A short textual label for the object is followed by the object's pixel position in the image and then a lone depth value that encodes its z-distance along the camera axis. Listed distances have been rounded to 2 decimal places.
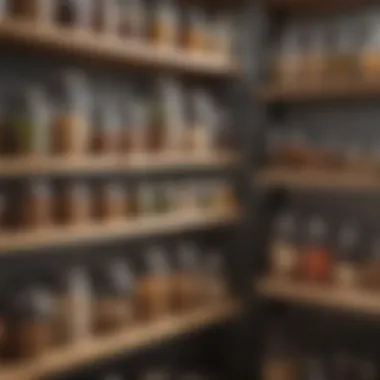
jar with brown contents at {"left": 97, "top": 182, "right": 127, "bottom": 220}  1.96
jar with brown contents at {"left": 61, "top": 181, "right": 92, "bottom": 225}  1.84
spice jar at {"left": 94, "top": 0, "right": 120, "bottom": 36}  1.90
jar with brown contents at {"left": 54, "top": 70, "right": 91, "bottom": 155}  1.80
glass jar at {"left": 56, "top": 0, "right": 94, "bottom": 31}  1.79
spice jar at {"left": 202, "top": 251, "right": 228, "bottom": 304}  2.36
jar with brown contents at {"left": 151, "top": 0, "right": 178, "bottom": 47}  2.11
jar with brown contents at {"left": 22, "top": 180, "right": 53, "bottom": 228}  1.73
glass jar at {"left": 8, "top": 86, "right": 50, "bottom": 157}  1.69
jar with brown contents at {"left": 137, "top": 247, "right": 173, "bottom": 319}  2.08
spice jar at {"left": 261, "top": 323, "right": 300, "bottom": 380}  2.32
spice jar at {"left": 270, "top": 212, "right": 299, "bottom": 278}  2.31
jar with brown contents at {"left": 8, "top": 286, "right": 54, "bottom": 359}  1.68
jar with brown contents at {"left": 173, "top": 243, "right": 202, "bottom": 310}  2.21
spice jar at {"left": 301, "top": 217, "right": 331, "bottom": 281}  2.23
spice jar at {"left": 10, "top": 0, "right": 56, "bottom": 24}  1.68
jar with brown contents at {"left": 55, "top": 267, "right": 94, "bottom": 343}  1.79
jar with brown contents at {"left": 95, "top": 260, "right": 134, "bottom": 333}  1.93
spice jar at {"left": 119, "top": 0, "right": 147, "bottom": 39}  2.00
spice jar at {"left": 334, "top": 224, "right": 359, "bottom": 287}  2.18
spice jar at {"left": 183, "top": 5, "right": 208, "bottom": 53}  2.25
